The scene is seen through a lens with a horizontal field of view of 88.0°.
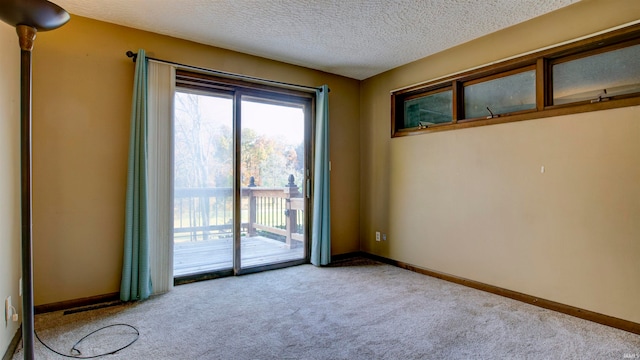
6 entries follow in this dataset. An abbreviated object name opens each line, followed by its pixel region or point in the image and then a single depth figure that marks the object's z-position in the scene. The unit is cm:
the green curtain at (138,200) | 286
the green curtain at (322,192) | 404
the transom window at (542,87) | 243
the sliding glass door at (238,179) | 343
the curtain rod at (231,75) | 299
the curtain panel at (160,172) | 302
